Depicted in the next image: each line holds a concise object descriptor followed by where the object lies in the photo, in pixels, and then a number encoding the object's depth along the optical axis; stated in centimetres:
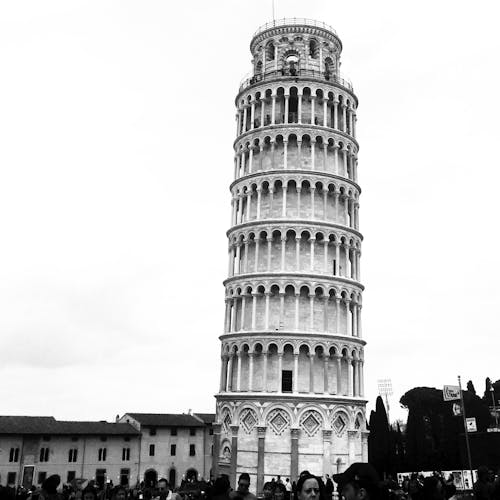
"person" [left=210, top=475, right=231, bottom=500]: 1054
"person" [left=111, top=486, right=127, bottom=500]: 1149
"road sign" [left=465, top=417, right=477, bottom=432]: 3566
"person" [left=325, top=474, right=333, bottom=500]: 2386
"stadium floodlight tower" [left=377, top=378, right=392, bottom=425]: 11238
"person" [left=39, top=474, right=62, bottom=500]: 1098
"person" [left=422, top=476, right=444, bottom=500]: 1098
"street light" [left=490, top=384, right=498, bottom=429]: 7601
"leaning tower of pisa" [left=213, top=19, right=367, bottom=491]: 4331
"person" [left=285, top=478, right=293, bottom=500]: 3866
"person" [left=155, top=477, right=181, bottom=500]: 1427
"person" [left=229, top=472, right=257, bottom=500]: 928
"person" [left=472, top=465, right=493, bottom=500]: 1310
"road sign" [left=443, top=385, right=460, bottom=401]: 3747
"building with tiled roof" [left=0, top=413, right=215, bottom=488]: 6341
